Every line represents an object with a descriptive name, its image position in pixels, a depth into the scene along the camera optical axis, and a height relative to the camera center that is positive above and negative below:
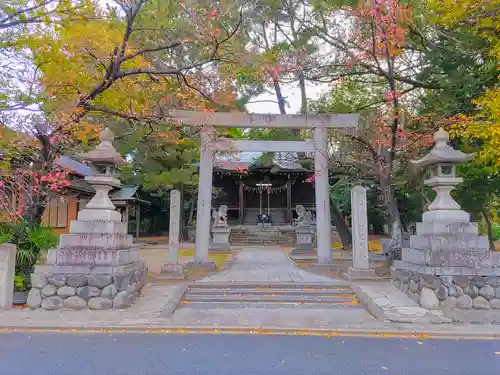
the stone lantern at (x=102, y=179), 7.54 +0.90
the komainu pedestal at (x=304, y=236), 17.98 -0.86
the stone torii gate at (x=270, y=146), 11.51 +2.44
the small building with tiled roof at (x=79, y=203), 18.72 +1.24
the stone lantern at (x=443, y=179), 7.33 +0.88
